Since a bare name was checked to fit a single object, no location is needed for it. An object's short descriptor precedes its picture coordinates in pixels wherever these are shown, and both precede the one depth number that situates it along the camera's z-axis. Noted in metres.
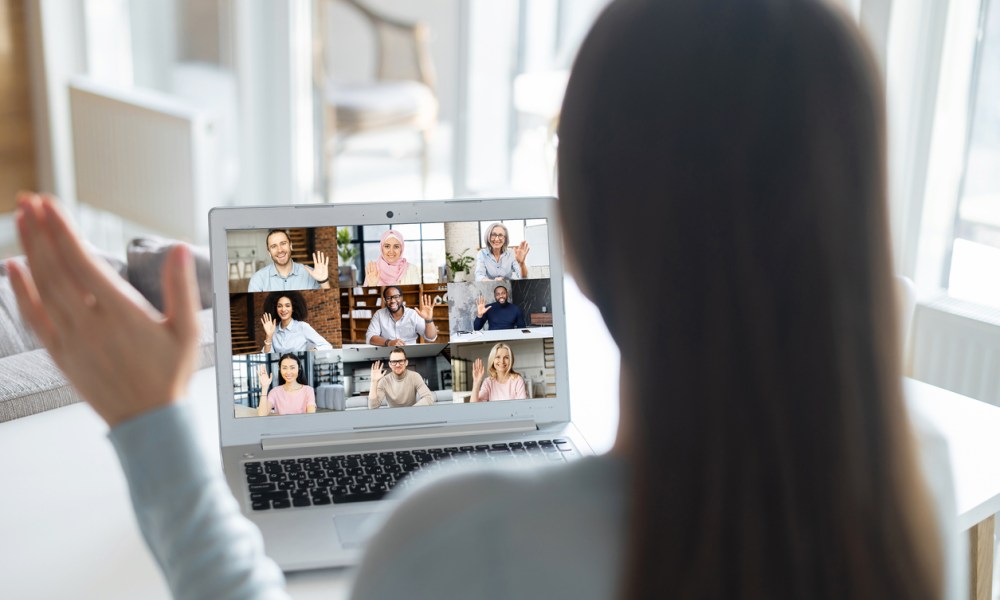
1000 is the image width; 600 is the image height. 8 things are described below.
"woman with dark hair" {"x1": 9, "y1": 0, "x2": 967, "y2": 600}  0.50
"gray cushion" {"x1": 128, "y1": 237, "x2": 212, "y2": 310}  1.84
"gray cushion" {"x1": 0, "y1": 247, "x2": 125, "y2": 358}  1.73
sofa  1.35
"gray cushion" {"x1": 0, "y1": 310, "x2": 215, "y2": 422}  1.33
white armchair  3.89
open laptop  1.18
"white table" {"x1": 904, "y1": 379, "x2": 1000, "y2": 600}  1.12
